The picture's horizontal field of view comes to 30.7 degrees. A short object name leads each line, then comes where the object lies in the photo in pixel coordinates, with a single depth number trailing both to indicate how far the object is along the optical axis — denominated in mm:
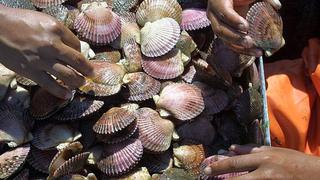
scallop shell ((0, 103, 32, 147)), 1703
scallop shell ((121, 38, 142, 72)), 1913
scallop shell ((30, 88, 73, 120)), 1729
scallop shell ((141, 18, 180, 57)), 1896
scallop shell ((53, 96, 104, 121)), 1747
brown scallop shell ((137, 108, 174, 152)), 1753
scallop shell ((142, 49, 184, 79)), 1884
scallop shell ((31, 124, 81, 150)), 1723
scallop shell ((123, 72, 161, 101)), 1841
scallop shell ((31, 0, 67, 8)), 2002
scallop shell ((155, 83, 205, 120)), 1808
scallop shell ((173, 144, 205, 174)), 1761
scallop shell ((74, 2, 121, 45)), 1917
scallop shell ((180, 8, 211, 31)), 1965
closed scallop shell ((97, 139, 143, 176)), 1707
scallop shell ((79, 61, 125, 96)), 1794
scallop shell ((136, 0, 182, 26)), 1998
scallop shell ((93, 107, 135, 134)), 1697
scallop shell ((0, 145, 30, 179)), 1681
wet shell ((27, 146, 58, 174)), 1725
